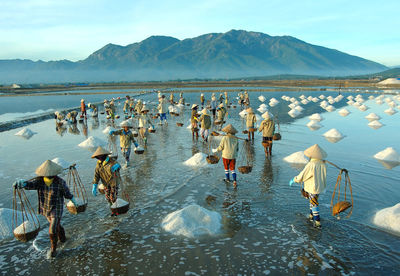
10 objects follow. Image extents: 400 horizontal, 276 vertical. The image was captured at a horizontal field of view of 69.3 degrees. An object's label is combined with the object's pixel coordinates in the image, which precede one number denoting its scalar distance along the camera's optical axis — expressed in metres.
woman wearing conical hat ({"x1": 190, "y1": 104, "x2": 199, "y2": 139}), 14.16
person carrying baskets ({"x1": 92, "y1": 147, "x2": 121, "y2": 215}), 6.04
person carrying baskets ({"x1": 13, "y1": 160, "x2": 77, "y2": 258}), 5.03
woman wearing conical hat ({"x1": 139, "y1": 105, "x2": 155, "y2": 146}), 14.39
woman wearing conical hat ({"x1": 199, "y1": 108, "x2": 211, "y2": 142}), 13.20
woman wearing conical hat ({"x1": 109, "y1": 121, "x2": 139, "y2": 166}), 9.75
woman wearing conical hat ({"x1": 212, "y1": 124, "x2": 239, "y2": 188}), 8.01
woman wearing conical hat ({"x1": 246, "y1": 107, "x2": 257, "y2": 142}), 13.29
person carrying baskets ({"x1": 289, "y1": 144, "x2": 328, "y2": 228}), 5.79
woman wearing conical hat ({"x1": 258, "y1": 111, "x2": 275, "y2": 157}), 10.80
